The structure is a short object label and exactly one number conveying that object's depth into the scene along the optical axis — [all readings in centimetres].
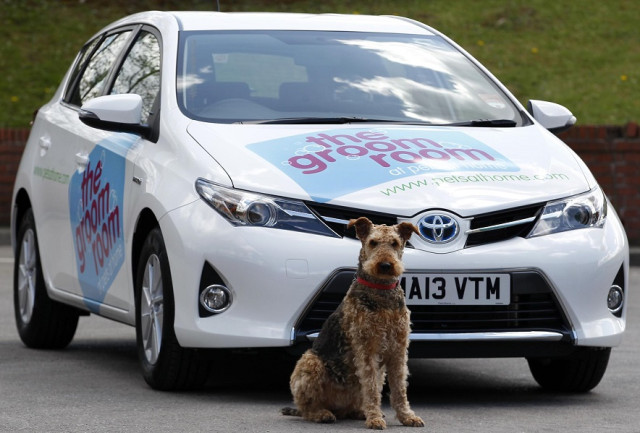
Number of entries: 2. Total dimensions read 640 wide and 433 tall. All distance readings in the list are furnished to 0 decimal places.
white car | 1091
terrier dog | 997
